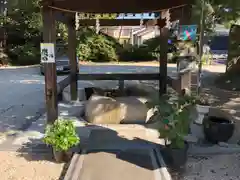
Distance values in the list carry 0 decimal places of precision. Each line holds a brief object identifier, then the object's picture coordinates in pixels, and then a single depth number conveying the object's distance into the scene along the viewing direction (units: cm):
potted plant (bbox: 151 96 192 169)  396
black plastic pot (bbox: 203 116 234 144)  473
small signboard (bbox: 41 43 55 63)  424
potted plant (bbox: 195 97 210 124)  548
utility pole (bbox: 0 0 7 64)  1894
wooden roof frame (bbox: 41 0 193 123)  426
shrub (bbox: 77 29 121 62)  2008
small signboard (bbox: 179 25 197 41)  432
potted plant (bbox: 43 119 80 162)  402
